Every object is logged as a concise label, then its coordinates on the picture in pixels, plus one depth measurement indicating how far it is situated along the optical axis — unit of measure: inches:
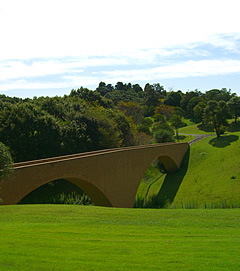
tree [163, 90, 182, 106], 3846.0
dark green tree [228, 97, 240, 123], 2517.2
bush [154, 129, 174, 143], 1892.2
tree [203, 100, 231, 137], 1914.4
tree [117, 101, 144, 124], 3195.4
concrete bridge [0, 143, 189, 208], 673.6
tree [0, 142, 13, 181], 539.5
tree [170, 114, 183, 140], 2596.0
